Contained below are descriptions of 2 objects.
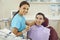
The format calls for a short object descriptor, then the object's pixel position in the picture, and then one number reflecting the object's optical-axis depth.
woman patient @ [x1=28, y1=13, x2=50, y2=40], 1.62
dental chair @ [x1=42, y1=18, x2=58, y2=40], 1.80
